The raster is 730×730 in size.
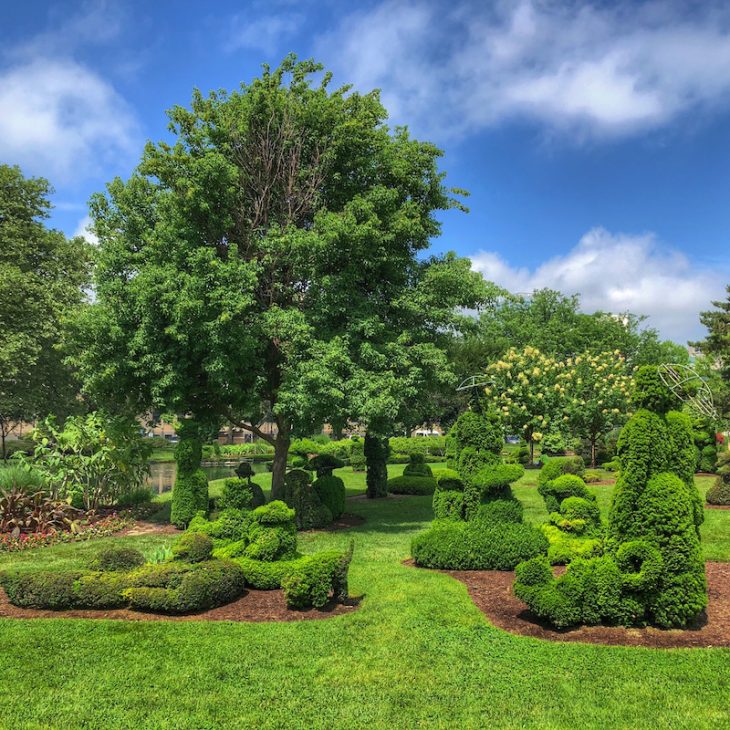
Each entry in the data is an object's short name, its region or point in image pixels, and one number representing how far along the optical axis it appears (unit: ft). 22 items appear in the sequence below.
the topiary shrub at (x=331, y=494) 50.37
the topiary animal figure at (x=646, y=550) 21.30
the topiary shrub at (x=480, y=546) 31.14
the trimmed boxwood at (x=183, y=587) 24.40
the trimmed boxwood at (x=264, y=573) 27.43
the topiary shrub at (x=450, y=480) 35.70
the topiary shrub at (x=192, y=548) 27.50
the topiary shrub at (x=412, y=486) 71.97
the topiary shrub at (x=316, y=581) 24.38
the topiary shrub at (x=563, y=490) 34.50
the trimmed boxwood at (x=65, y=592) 24.89
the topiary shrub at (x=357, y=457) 110.63
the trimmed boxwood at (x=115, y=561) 27.17
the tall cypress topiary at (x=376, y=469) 66.85
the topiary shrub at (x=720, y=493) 50.26
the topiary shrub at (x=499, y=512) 32.50
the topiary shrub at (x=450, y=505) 35.42
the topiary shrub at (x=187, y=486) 47.29
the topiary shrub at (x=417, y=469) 78.69
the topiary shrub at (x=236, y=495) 32.68
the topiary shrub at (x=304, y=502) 47.34
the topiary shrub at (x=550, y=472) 38.37
